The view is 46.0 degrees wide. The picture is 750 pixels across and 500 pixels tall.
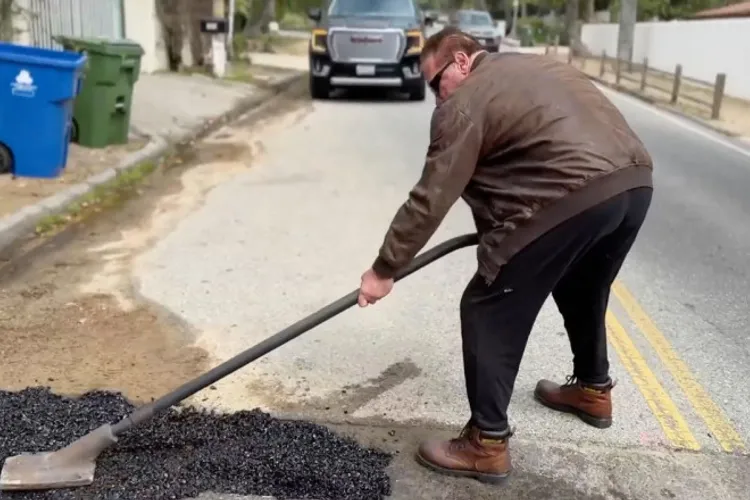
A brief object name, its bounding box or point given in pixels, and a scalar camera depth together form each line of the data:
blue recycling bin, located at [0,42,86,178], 7.64
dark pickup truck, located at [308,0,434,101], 15.70
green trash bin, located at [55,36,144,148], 9.06
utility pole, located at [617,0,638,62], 29.11
